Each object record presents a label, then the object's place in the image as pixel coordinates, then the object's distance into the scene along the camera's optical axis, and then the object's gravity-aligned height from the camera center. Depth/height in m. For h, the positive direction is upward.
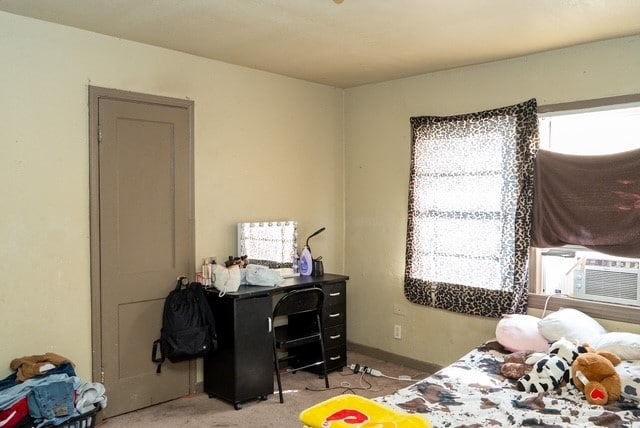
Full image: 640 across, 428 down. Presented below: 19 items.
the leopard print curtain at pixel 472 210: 3.63 -0.04
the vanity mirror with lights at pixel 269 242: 3.99 -0.30
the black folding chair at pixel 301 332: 3.63 -0.99
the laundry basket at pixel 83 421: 2.74 -1.18
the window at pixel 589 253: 3.27 -0.33
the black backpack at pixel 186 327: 3.36 -0.81
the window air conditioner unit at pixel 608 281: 3.23 -0.49
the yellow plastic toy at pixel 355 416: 1.94 -0.82
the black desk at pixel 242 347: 3.44 -0.97
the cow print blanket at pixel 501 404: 2.29 -0.96
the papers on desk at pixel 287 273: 4.22 -0.56
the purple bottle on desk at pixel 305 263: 4.35 -0.49
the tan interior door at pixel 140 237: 3.31 -0.21
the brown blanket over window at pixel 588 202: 3.20 +0.02
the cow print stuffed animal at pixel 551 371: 2.65 -0.87
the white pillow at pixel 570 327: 3.08 -0.75
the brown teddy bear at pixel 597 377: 2.48 -0.85
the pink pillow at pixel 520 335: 3.20 -0.82
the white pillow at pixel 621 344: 2.80 -0.78
